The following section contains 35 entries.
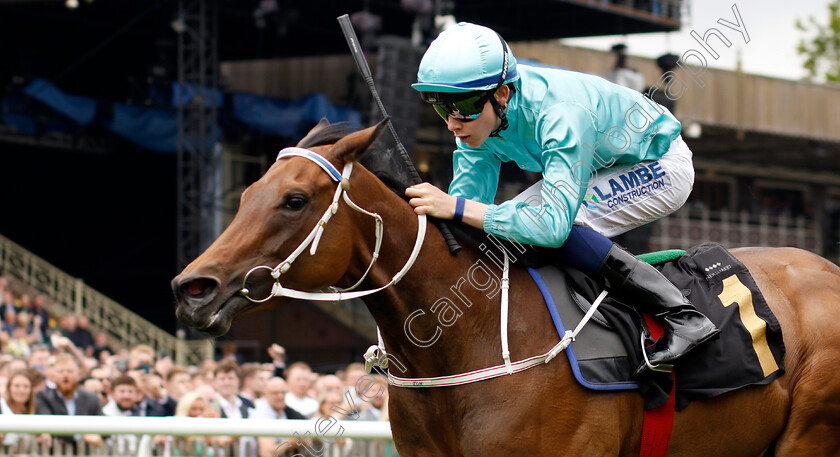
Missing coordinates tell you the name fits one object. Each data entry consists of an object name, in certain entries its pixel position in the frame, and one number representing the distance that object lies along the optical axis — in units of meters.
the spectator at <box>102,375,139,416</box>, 13.28
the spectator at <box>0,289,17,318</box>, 23.58
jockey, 5.92
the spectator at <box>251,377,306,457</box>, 13.69
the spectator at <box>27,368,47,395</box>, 12.59
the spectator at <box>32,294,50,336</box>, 24.96
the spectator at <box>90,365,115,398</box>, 14.05
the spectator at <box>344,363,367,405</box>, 15.41
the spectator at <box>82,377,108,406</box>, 13.45
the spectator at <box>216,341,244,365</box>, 23.00
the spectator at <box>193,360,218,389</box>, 14.86
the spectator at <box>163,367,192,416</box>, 14.55
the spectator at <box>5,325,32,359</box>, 18.61
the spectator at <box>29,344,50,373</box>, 15.66
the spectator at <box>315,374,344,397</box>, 14.11
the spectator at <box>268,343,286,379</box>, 16.49
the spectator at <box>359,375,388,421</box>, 14.31
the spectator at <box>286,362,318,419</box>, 14.13
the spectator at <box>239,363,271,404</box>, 14.50
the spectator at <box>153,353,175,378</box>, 16.99
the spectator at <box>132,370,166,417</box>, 13.70
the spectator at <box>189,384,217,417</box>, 13.21
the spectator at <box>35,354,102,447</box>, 12.70
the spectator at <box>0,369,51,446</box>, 12.19
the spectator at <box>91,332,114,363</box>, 24.21
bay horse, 5.47
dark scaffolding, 27.86
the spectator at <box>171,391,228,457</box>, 12.87
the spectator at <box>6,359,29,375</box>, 12.89
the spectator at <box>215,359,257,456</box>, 13.98
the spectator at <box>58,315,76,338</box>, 24.48
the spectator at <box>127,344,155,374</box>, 16.14
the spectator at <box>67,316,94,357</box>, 23.95
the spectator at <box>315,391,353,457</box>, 10.53
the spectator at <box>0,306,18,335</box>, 22.17
